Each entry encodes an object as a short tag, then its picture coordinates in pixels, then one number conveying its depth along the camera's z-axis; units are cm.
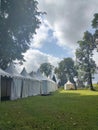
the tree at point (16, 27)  1227
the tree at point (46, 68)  4691
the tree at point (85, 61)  2503
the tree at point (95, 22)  1719
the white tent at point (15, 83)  915
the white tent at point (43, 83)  1619
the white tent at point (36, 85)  1324
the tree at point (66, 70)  4353
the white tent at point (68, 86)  3149
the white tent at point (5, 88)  937
